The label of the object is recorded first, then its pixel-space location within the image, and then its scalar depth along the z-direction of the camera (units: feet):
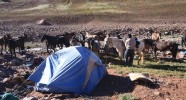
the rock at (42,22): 170.79
